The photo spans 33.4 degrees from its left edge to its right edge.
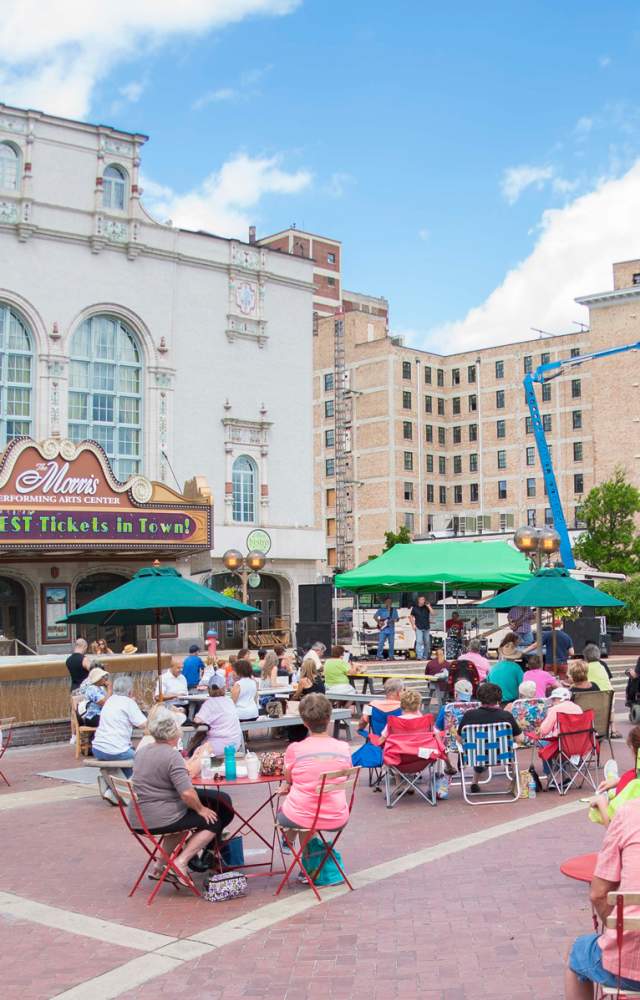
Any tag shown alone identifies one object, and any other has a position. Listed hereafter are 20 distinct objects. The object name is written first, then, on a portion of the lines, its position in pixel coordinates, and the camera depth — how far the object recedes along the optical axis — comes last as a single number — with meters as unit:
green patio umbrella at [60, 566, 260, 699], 14.62
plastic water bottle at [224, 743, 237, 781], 8.69
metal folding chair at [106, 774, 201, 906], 8.07
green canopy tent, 21.91
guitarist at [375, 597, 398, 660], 31.31
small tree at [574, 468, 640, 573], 48.66
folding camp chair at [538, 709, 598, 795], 12.23
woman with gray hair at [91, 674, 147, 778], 12.31
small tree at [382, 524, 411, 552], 68.44
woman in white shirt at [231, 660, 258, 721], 14.64
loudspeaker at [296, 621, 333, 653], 30.64
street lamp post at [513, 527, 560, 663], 21.23
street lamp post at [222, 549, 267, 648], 30.30
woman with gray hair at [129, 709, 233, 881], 8.16
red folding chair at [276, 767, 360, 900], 8.11
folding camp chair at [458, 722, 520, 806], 11.79
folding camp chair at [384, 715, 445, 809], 11.59
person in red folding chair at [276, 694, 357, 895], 8.13
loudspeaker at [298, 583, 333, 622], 34.00
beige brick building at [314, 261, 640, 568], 80.88
